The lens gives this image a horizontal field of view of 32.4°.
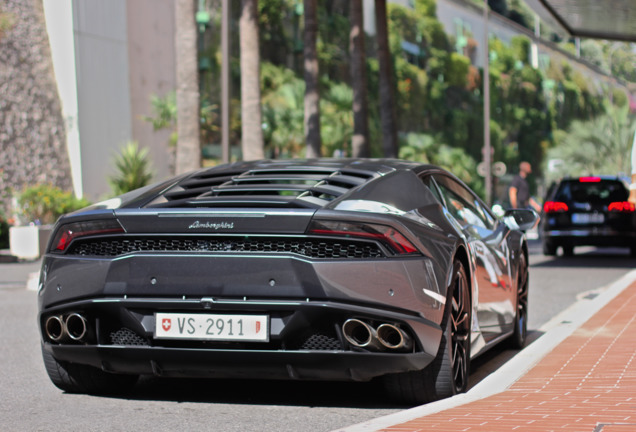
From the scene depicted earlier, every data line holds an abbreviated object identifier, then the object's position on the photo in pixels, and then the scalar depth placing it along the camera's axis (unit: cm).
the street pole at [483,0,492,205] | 4019
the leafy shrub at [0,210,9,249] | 2852
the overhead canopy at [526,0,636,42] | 2761
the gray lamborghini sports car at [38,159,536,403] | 524
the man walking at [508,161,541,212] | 2315
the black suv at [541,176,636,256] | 2059
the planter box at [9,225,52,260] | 2545
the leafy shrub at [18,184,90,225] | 2722
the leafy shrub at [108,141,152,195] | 2853
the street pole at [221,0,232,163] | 2091
